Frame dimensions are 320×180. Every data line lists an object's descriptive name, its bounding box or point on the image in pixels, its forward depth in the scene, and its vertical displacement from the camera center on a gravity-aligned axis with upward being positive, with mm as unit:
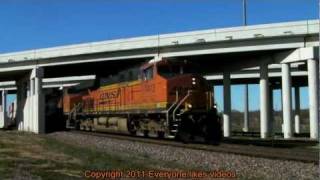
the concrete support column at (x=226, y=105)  47031 +1086
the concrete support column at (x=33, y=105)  48656 +1298
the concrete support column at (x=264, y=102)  41747 +1141
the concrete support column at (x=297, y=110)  68562 +901
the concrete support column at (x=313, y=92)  37062 +1640
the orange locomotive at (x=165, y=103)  25938 +737
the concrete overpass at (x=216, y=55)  37719 +4798
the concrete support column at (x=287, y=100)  39781 +1207
